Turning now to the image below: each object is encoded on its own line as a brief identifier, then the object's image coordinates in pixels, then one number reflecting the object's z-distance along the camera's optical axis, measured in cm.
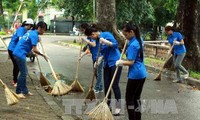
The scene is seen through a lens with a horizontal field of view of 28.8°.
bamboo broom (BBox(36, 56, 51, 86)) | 957
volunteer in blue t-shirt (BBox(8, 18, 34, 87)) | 920
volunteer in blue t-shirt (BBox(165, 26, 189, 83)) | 1099
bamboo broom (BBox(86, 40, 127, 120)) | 627
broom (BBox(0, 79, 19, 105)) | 696
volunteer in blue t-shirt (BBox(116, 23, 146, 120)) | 589
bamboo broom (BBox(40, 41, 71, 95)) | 827
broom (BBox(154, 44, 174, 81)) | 1221
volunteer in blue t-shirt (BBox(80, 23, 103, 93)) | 783
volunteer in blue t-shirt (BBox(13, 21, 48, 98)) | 780
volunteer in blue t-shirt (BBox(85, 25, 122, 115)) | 714
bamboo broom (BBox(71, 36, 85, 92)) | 919
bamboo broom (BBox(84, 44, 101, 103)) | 795
